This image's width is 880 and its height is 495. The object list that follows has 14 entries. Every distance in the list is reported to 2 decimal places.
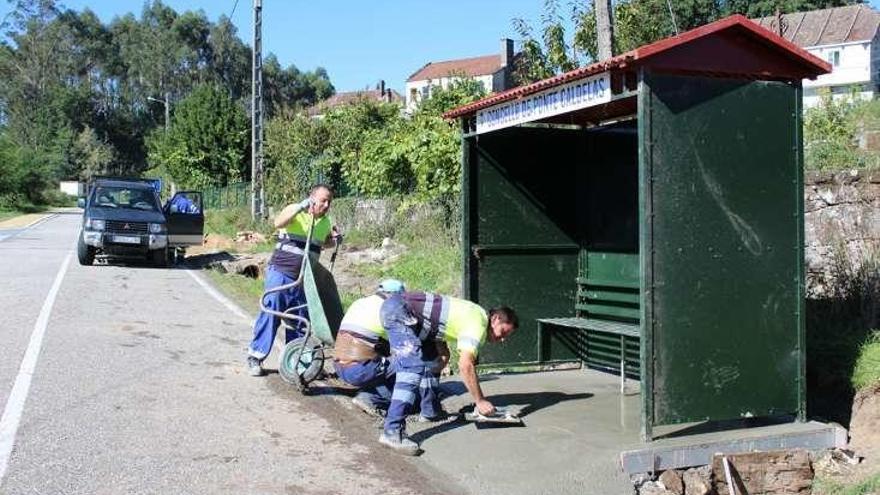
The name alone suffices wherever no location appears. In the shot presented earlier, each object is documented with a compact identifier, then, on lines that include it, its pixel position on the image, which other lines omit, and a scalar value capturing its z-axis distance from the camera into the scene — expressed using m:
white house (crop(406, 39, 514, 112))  69.31
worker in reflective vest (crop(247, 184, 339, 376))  7.48
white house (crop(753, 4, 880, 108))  67.06
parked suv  18.53
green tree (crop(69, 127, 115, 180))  86.69
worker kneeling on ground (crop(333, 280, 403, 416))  6.57
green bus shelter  5.90
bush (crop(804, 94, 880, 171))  9.80
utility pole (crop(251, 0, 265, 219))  25.77
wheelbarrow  7.09
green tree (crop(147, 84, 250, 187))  44.38
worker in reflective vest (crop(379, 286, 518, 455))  6.00
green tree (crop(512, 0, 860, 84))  13.24
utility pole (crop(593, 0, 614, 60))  10.73
